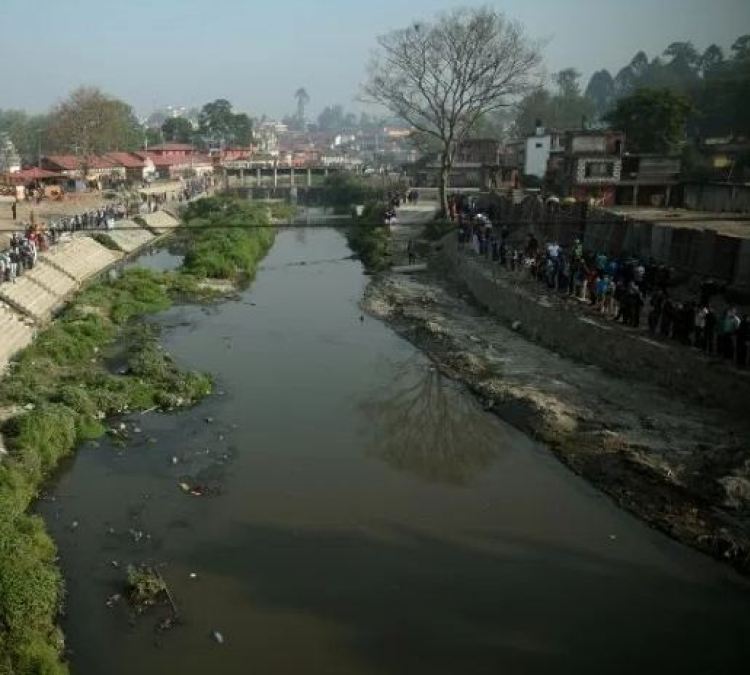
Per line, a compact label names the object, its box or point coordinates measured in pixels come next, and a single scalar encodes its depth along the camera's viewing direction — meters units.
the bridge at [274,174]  88.06
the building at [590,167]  40.50
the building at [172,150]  88.25
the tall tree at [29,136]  85.06
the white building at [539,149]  54.84
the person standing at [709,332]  17.12
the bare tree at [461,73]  39.34
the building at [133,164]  71.86
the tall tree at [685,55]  111.81
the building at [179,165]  79.75
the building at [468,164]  65.50
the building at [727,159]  41.47
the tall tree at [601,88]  144.41
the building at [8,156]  88.00
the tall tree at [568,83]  115.69
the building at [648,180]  39.56
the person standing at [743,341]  16.22
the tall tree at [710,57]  104.50
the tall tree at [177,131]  116.25
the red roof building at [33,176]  56.81
